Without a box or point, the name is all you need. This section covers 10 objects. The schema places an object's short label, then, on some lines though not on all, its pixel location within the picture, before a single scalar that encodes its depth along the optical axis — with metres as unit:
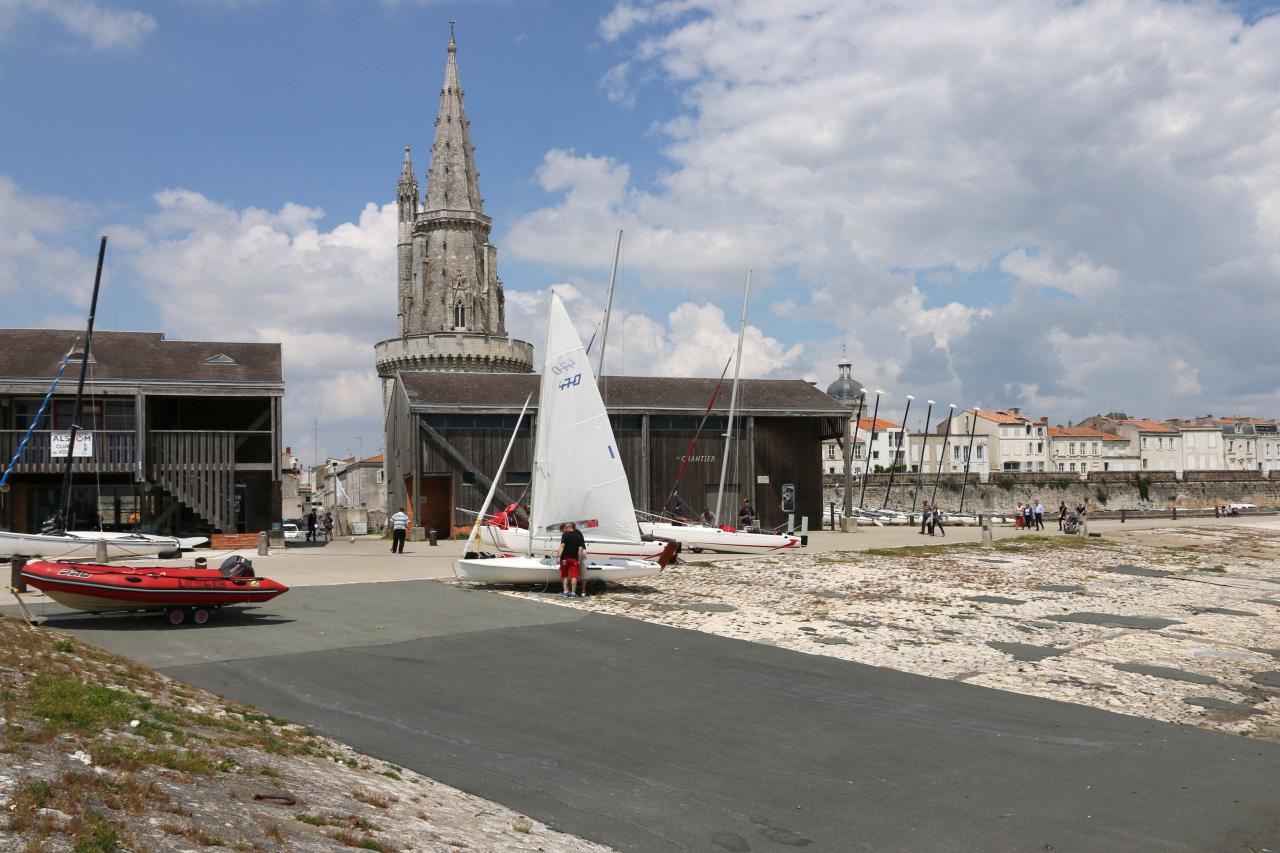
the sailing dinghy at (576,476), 21.83
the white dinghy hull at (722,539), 31.41
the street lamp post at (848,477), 47.78
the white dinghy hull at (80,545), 26.94
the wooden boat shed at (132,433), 33.09
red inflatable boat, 15.35
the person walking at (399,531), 30.50
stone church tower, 71.12
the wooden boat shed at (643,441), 38.16
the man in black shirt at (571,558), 20.66
